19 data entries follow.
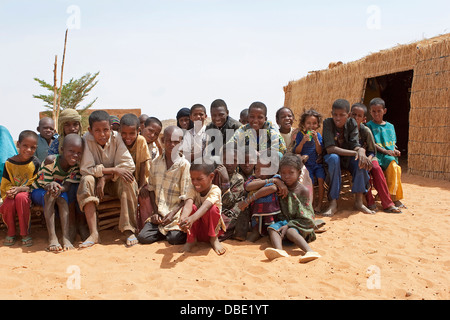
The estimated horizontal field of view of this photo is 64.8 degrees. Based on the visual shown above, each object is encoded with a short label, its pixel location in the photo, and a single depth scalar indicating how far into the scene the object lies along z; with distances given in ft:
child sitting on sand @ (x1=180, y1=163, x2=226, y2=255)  11.14
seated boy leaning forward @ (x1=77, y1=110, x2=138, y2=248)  12.38
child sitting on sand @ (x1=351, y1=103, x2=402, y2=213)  16.02
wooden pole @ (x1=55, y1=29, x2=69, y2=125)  45.79
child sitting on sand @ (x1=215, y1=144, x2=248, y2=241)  12.67
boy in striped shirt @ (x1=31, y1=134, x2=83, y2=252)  12.19
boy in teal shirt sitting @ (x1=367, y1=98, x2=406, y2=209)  16.46
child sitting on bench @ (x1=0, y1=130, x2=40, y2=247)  12.62
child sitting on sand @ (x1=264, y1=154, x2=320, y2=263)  11.41
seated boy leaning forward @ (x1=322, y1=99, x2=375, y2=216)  15.56
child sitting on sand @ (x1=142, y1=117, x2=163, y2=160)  16.07
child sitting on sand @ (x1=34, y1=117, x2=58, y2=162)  15.92
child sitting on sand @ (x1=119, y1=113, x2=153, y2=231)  13.17
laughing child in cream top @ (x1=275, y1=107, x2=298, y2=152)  16.48
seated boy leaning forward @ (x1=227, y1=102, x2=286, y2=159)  14.19
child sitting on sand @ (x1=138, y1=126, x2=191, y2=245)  12.46
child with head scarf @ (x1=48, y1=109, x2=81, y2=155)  13.53
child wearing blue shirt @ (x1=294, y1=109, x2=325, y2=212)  15.38
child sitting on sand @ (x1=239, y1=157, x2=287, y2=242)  12.00
